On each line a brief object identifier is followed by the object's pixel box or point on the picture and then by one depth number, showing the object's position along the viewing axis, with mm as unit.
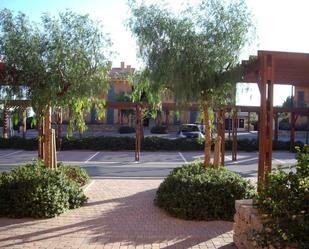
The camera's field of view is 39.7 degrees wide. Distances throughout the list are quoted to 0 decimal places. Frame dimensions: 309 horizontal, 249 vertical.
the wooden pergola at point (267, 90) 7598
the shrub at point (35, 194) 7914
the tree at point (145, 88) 10234
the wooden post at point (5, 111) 9686
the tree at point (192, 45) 9445
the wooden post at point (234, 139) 21172
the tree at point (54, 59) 8859
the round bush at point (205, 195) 7918
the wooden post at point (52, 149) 10383
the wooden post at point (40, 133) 10500
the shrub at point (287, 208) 4402
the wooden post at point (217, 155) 10336
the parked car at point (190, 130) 32806
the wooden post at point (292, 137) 27469
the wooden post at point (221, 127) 12211
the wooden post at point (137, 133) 21125
